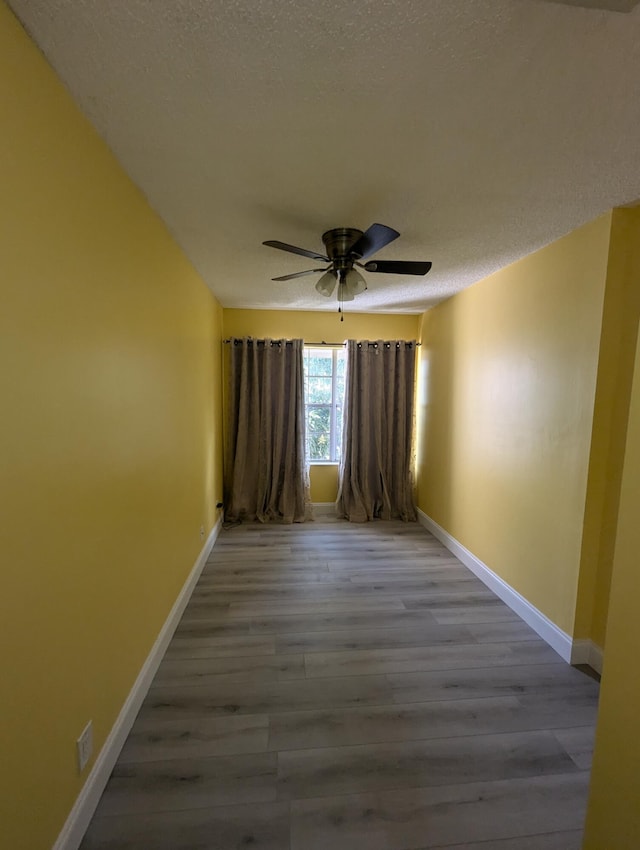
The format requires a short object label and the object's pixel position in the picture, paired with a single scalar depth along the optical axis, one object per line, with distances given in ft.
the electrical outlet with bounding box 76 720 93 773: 3.97
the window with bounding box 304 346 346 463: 14.60
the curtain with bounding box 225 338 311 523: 13.44
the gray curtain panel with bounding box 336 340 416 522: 13.80
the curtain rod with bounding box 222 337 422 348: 14.00
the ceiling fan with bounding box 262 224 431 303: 6.18
